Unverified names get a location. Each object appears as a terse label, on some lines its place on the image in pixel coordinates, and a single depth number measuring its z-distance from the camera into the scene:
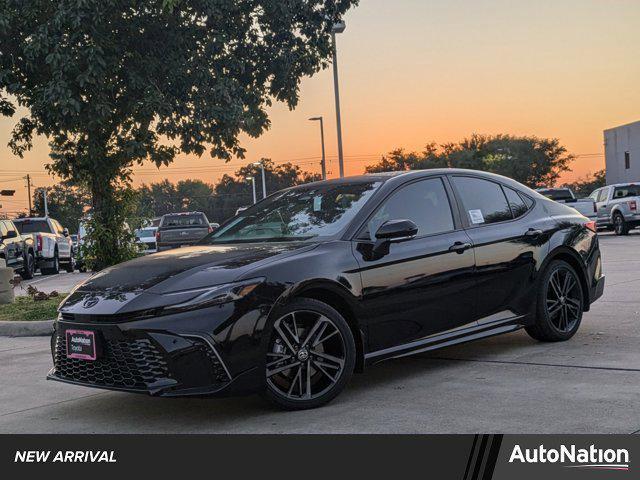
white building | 55.44
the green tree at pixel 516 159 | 89.06
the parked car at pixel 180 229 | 27.81
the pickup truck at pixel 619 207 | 30.99
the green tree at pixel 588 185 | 92.27
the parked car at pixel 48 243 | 26.98
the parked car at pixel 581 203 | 30.72
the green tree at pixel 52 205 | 108.40
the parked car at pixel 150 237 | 40.91
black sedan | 5.16
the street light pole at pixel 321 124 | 49.94
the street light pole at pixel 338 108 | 29.88
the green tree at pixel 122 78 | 13.50
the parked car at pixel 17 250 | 22.69
